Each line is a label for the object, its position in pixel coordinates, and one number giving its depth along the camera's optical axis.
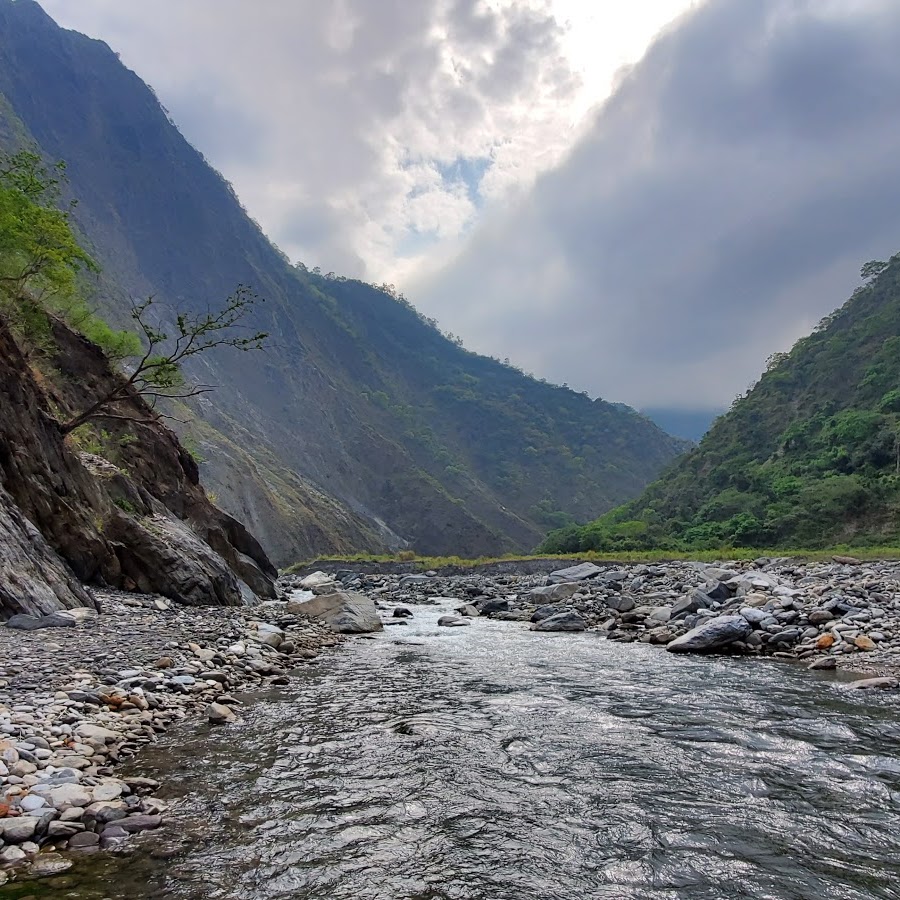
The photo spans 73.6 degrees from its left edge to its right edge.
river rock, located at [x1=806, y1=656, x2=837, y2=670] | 11.48
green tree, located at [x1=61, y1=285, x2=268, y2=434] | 17.31
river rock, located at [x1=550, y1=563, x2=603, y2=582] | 33.84
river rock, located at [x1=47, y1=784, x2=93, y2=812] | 4.90
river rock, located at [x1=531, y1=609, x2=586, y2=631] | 19.34
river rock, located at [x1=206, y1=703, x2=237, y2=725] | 7.83
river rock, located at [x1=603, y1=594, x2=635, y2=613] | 21.30
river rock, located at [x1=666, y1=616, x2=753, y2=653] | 13.66
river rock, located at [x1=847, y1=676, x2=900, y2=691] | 9.62
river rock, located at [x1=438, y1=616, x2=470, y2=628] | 21.09
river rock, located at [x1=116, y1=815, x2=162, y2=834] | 4.76
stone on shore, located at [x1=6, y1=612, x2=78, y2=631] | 10.21
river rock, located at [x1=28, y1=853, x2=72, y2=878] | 4.08
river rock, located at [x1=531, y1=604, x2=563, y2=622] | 21.52
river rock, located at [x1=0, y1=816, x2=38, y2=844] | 4.38
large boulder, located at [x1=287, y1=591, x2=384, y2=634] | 18.34
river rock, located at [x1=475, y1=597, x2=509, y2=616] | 25.25
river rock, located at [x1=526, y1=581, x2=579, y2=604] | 26.38
